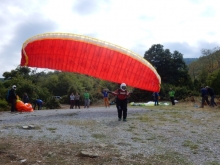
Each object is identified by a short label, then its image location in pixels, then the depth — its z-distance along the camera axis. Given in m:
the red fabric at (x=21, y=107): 12.41
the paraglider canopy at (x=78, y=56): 9.85
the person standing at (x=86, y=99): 15.85
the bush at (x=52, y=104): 22.00
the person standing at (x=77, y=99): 16.51
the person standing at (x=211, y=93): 13.71
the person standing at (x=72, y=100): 16.13
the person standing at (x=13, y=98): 11.61
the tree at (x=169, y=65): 36.11
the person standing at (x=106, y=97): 14.18
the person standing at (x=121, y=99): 8.14
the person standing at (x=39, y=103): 17.48
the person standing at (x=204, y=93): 13.74
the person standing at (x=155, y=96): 16.22
